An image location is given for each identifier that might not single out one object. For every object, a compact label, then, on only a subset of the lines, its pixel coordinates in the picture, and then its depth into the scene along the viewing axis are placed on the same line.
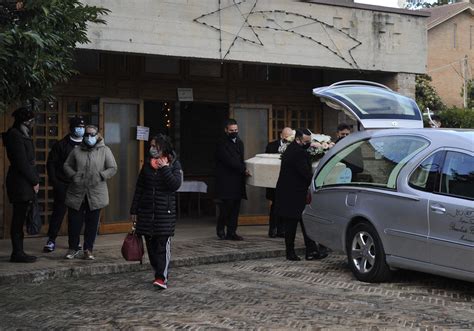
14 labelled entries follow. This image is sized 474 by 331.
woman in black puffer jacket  6.98
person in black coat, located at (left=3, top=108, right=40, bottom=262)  8.15
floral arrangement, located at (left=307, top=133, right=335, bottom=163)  10.09
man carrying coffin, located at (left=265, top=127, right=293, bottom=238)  10.81
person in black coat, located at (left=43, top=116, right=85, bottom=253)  8.85
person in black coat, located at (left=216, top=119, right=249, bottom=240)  10.32
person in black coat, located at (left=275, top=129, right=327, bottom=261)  8.77
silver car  6.48
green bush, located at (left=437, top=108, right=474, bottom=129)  22.95
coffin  10.60
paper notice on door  11.35
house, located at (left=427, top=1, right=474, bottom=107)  33.12
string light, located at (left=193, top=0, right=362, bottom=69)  10.90
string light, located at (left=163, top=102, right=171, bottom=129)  14.18
